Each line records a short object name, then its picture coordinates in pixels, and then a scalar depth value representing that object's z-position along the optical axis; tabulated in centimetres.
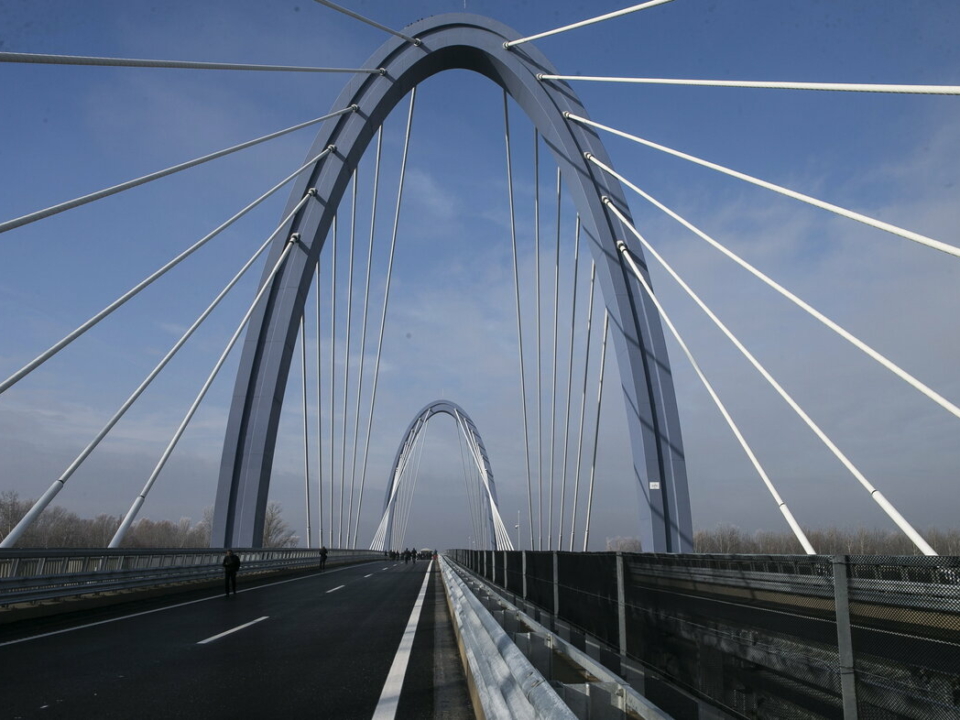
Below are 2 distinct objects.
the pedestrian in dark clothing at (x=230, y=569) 1664
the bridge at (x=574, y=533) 292
